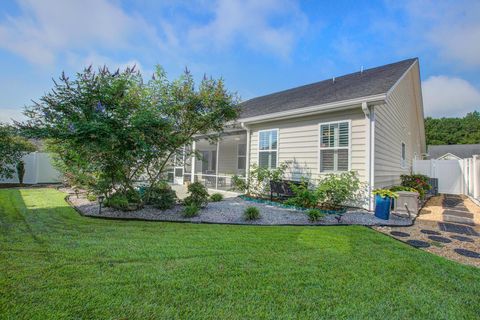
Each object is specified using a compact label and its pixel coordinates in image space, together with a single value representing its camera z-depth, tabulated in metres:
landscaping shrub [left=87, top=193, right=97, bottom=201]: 7.04
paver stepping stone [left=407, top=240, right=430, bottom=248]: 4.00
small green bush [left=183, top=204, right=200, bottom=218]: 5.70
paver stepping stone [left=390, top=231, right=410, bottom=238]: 4.64
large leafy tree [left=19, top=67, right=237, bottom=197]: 5.21
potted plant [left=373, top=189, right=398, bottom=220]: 5.82
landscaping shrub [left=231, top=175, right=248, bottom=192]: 9.23
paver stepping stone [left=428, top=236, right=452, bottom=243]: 4.31
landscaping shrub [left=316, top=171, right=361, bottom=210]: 6.45
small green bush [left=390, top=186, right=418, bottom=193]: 7.33
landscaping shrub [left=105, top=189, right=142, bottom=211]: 5.89
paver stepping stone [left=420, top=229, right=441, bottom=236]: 4.81
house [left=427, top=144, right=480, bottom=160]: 29.22
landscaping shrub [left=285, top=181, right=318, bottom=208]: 6.43
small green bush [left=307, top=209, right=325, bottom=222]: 5.46
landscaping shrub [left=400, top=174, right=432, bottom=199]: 9.06
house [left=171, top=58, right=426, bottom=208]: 6.74
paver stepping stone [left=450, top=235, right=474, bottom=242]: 4.39
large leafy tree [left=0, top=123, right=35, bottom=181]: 10.31
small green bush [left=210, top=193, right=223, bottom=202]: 8.07
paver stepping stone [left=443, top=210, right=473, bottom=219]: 6.49
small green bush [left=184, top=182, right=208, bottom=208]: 6.51
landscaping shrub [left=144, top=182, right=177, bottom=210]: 6.39
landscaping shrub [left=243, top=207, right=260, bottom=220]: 5.60
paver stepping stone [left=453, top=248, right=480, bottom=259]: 3.58
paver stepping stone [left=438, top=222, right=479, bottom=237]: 4.92
